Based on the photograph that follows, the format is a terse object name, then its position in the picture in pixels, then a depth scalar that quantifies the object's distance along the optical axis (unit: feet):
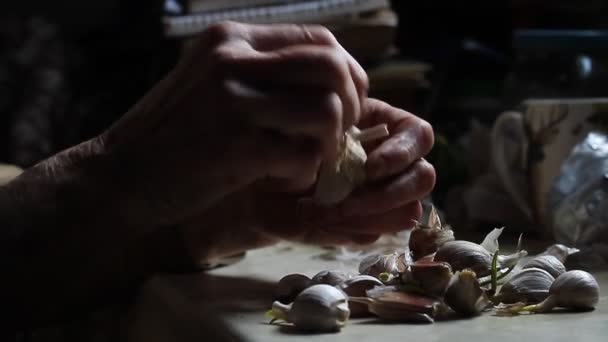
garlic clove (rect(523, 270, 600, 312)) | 1.76
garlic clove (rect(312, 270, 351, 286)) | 1.82
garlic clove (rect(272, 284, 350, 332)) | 1.68
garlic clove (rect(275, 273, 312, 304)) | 1.82
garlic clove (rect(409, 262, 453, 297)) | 1.74
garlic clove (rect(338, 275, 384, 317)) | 1.76
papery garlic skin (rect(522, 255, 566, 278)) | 1.86
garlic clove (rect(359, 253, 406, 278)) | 1.87
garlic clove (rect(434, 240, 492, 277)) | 1.81
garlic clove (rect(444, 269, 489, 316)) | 1.73
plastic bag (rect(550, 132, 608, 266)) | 2.15
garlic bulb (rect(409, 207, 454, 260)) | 1.88
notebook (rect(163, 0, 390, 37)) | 3.11
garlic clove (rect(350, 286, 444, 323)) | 1.71
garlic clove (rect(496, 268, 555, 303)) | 1.80
